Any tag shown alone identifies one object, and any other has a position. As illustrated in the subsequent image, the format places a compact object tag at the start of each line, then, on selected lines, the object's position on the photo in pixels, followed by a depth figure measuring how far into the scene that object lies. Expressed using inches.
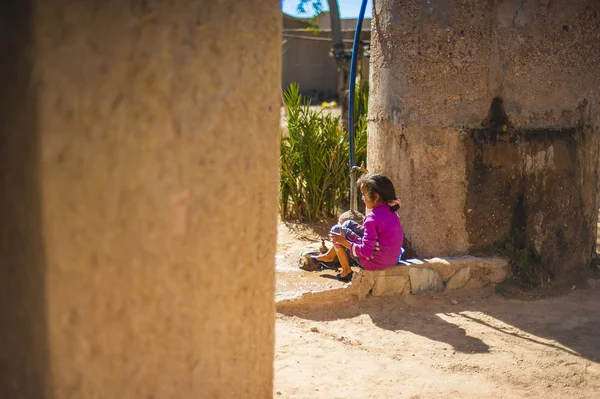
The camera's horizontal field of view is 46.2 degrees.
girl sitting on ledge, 159.2
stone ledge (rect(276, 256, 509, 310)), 160.4
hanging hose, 181.9
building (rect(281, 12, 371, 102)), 719.7
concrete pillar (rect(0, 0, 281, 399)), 43.3
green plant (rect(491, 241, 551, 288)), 172.7
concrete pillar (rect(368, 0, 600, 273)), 166.1
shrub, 236.4
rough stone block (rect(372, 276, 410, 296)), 164.4
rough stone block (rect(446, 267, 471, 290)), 169.2
